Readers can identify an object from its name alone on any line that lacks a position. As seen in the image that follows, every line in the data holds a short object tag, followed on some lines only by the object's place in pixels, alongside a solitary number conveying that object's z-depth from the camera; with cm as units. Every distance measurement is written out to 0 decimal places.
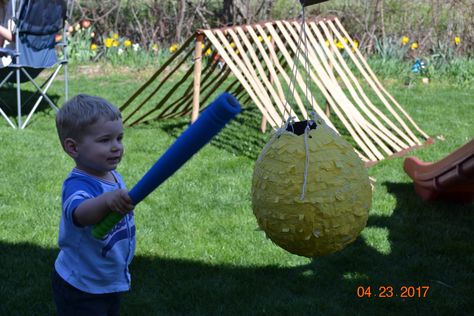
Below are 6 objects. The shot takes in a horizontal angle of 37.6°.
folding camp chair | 646
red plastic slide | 421
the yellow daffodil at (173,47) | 978
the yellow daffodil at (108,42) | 966
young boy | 211
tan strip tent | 552
